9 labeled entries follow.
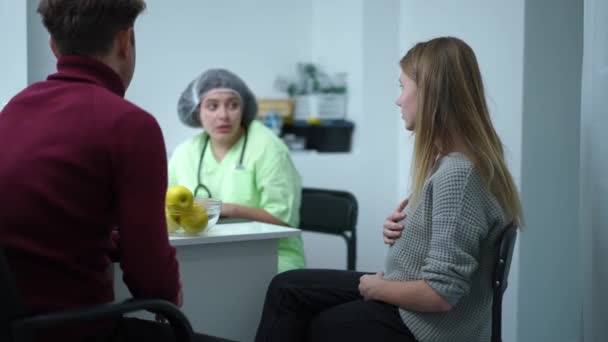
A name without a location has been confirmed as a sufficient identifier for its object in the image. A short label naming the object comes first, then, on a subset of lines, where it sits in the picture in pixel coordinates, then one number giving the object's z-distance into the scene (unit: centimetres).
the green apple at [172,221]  316
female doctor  403
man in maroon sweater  259
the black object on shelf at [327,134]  565
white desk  320
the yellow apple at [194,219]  314
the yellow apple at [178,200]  312
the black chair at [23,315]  247
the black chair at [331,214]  417
